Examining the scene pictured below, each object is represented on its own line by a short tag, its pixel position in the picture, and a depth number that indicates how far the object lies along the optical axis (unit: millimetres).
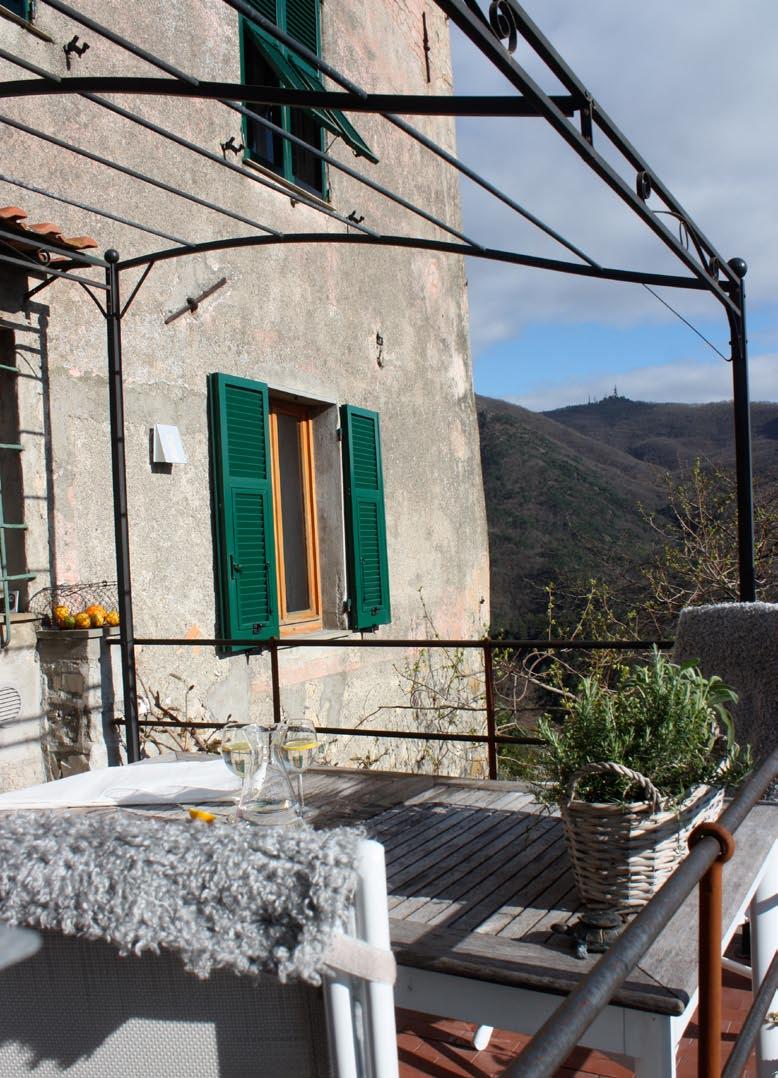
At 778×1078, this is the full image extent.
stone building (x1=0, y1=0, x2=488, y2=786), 4766
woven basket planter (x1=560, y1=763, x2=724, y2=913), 1684
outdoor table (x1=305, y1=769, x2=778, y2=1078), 1491
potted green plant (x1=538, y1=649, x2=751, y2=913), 1696
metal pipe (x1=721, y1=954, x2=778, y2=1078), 1247
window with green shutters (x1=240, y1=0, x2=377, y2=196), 6281
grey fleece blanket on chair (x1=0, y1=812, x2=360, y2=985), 760
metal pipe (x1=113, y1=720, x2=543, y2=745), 3856
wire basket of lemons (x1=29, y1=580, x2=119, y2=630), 4727
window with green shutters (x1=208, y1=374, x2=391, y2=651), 5816
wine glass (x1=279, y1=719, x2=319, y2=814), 2023
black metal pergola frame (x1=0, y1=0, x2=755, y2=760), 2414
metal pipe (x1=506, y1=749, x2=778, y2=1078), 718
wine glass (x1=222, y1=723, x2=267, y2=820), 1972
